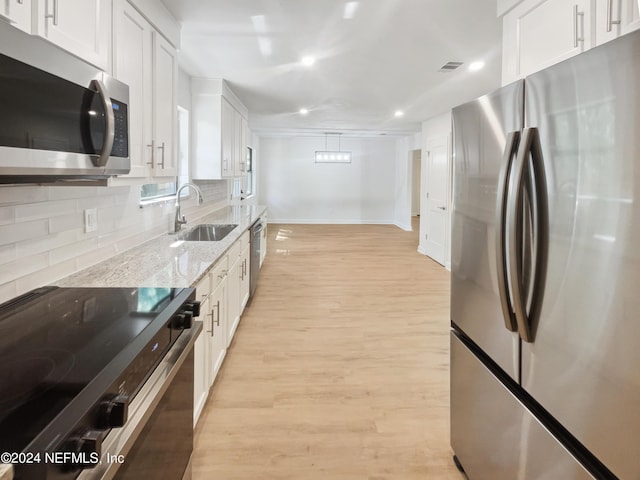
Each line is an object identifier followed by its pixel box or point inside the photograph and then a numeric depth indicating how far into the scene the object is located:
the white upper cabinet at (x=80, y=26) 1.18
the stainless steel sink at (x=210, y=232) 3.67
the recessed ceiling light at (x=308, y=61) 3.59
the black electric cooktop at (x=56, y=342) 0.79
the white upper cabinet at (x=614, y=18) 1.37
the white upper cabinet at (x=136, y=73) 1.80
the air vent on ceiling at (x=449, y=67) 3.75
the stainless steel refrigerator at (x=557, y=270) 0.92
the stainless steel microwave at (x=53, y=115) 1.00
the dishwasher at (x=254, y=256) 4.29
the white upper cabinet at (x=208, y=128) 4.31
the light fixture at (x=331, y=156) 11.04
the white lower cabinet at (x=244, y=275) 3.63
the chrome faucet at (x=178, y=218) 3.29
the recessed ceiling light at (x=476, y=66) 3.73
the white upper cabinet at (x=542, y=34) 1.61
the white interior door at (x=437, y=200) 6.44
